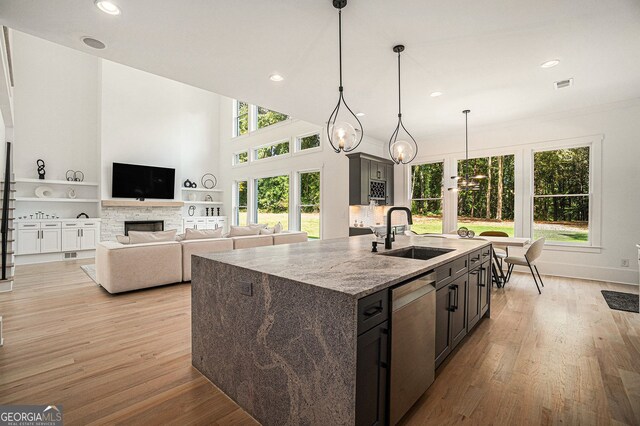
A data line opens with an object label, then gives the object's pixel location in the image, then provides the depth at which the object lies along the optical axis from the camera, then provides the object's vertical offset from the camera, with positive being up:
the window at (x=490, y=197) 6.06 +0.33
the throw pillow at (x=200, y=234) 4.97 -0.41
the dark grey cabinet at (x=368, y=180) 6.58 +0.76
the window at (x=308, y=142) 7.92 +1.94
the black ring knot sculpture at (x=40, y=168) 7.07 +1.00
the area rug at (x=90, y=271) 5.06 -1.15
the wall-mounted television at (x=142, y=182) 7.91 +0.82
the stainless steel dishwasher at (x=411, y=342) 1.52 -0.74
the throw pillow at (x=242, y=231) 5.61 -0.39
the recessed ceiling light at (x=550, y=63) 3.49 +1.81
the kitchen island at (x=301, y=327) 1.30 -0.62
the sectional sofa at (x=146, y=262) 4.07 -0.76
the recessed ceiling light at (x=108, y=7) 2.45 +1.73
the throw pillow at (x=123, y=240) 4.46 -0.45
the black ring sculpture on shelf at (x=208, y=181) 10.62 +1.10
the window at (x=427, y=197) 6.96 +0.38
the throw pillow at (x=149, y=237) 4.46 -0.41
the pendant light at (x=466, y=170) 4.96 +0.91
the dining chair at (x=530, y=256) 4.39 -0.64
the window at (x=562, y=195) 5.32 +0.35
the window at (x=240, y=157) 10.16 +1.90
